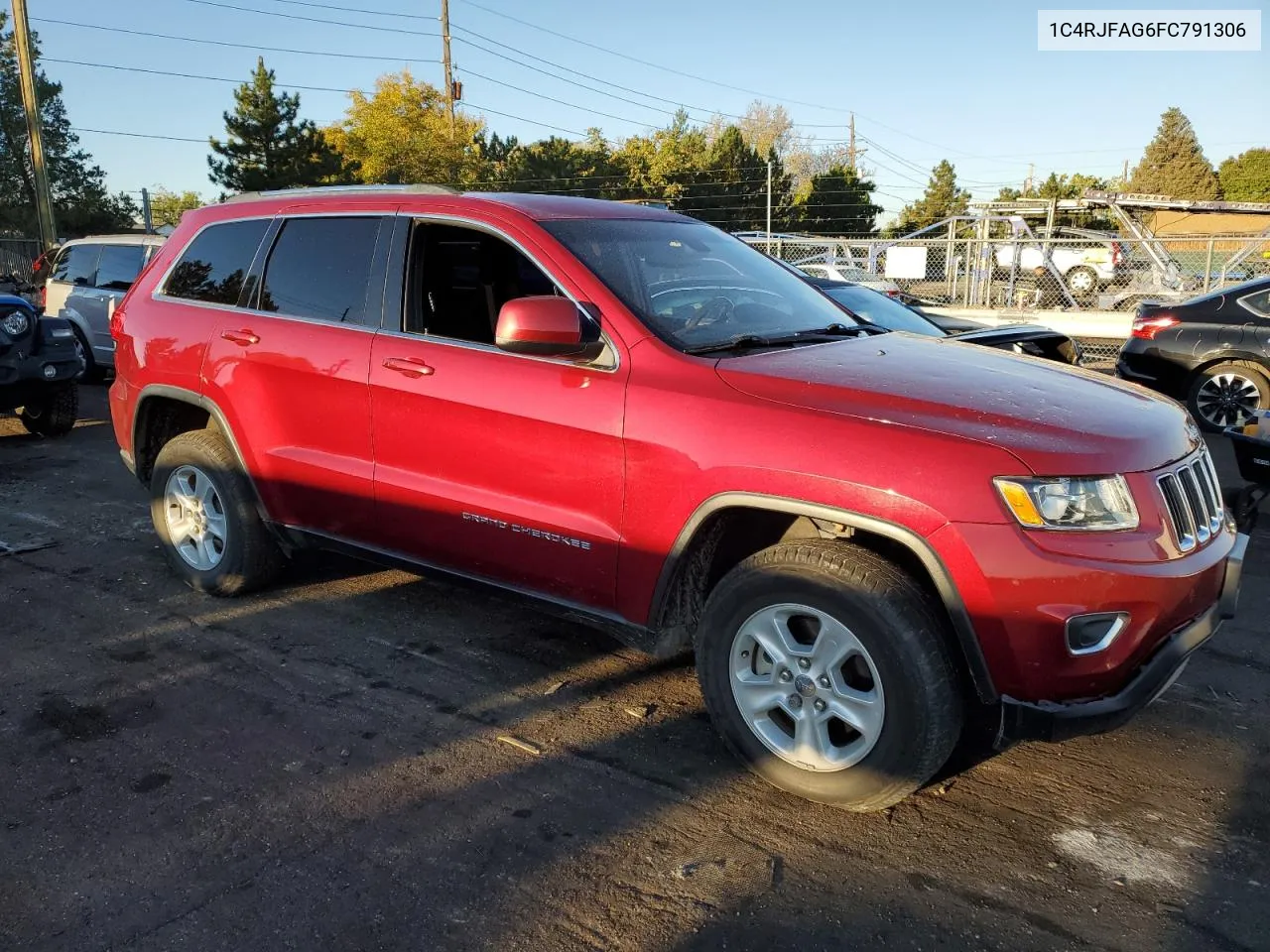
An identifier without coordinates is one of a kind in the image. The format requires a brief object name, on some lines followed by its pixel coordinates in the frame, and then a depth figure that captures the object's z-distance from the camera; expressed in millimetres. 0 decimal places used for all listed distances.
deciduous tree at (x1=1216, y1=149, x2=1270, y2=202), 71000
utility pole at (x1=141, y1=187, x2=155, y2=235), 19594
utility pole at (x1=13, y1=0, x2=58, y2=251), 20422
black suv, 8305
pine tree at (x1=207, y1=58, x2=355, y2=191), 44844
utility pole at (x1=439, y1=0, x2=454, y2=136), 43906
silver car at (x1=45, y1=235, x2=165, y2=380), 11367
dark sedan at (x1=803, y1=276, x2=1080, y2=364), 7453
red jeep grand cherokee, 2729
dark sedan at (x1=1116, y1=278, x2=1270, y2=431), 9039
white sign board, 17312
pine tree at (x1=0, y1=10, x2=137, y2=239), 41406
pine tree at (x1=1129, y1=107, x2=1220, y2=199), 76250
